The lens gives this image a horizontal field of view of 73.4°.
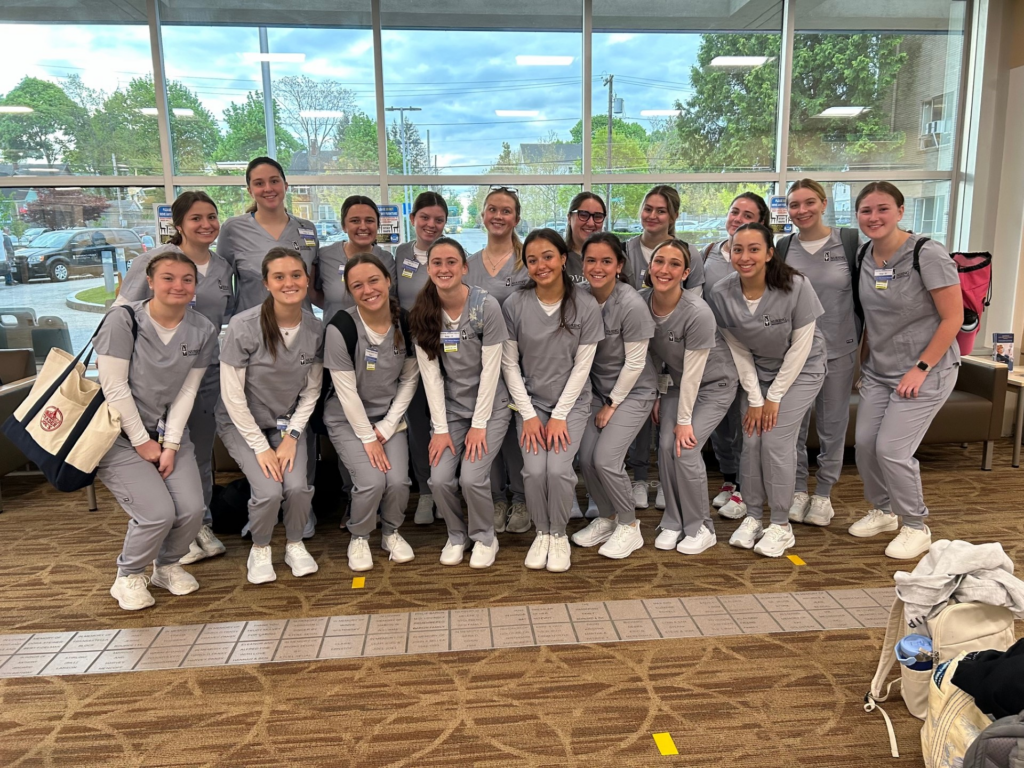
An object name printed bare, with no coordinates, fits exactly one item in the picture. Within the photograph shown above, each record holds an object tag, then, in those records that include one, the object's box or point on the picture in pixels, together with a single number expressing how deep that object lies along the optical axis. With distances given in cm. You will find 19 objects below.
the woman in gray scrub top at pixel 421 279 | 347
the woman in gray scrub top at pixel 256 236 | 340
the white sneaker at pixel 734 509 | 355
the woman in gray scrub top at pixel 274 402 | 287
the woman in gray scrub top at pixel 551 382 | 301
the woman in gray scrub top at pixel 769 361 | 303
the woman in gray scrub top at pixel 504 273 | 331
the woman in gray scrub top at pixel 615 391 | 303
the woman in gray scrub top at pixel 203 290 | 311
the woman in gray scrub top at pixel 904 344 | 304
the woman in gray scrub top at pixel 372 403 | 295
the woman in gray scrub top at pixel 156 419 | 274
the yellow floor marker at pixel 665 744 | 189
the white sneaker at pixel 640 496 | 369
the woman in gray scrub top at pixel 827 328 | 333
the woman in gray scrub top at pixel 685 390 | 301
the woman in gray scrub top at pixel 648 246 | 350
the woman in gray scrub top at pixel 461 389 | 297
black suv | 537
